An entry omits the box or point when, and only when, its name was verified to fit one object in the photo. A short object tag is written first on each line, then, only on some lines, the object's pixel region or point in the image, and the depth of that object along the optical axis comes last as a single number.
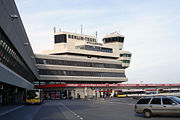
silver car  19.12
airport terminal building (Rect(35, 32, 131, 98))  98.12
